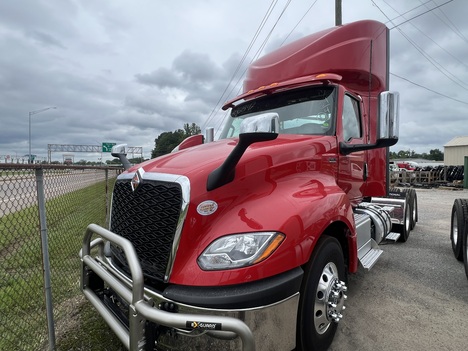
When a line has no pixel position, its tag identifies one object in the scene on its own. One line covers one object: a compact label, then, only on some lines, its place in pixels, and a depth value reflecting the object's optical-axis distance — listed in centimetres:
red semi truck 185
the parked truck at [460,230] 468
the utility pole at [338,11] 1351
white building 4778
